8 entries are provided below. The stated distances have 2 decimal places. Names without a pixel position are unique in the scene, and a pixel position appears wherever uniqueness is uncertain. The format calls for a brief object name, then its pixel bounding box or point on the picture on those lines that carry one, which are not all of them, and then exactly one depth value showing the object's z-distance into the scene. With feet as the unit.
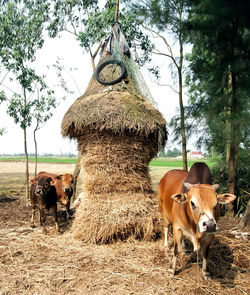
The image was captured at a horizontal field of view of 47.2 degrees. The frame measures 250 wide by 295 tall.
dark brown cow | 21.97
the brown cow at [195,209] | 11.09
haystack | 18.63
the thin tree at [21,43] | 35.35
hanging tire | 21.40
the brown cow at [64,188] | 26.01
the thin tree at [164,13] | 21.92
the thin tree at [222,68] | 9.57
